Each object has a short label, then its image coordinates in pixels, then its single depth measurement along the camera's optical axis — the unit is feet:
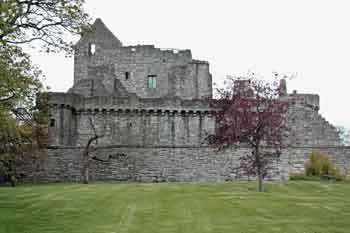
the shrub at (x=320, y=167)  115.14
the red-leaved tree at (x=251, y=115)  86.22
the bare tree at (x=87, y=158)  124.50
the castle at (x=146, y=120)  130.72
